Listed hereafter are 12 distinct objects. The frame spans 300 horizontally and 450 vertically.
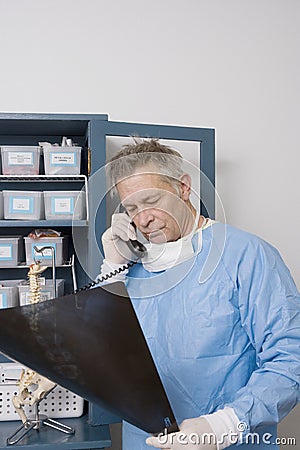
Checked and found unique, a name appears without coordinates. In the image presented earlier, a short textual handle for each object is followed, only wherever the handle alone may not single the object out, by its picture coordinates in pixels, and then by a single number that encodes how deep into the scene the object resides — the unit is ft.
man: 4.18
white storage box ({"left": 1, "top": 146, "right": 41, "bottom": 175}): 7.00
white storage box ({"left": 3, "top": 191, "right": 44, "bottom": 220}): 6.98
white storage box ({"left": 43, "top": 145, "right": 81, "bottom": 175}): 6.98
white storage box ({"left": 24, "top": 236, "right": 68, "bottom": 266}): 7.13
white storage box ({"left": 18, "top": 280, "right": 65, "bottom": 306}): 6.96
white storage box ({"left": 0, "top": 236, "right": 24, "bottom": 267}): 7.13
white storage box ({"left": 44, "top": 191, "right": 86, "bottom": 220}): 6.95
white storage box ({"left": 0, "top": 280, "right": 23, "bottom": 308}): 6.96
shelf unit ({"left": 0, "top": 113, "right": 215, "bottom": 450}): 5.50
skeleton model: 6.33
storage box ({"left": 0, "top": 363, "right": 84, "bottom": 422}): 6.83
